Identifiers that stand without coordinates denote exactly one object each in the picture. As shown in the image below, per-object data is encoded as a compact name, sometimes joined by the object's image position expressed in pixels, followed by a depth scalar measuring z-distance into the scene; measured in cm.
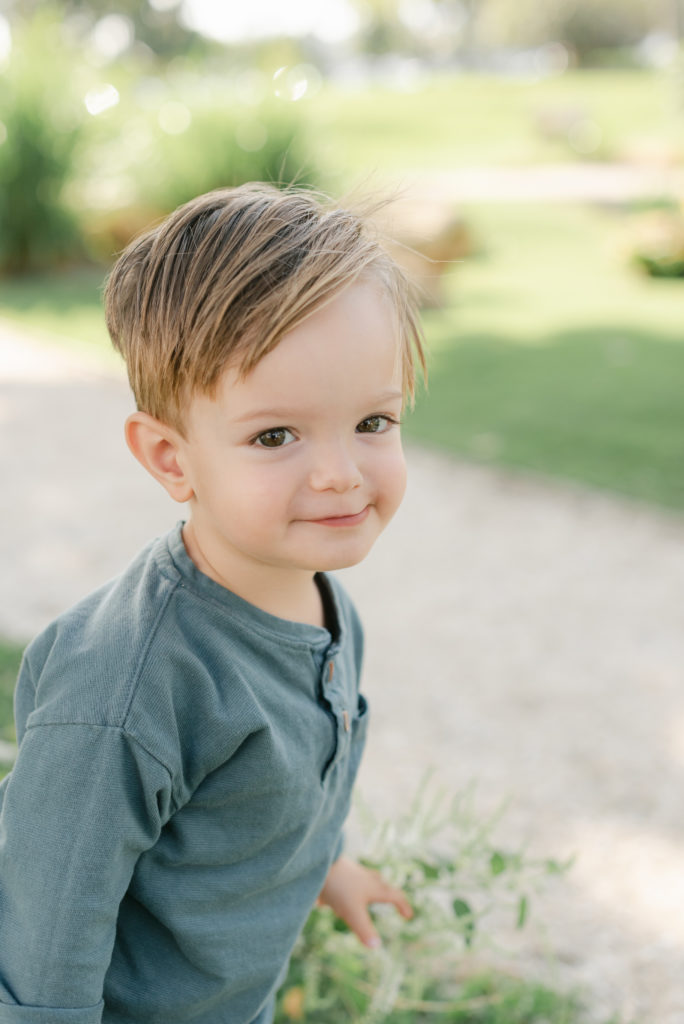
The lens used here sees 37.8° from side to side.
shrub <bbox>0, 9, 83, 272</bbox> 935
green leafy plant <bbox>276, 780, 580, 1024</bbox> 179
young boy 103
